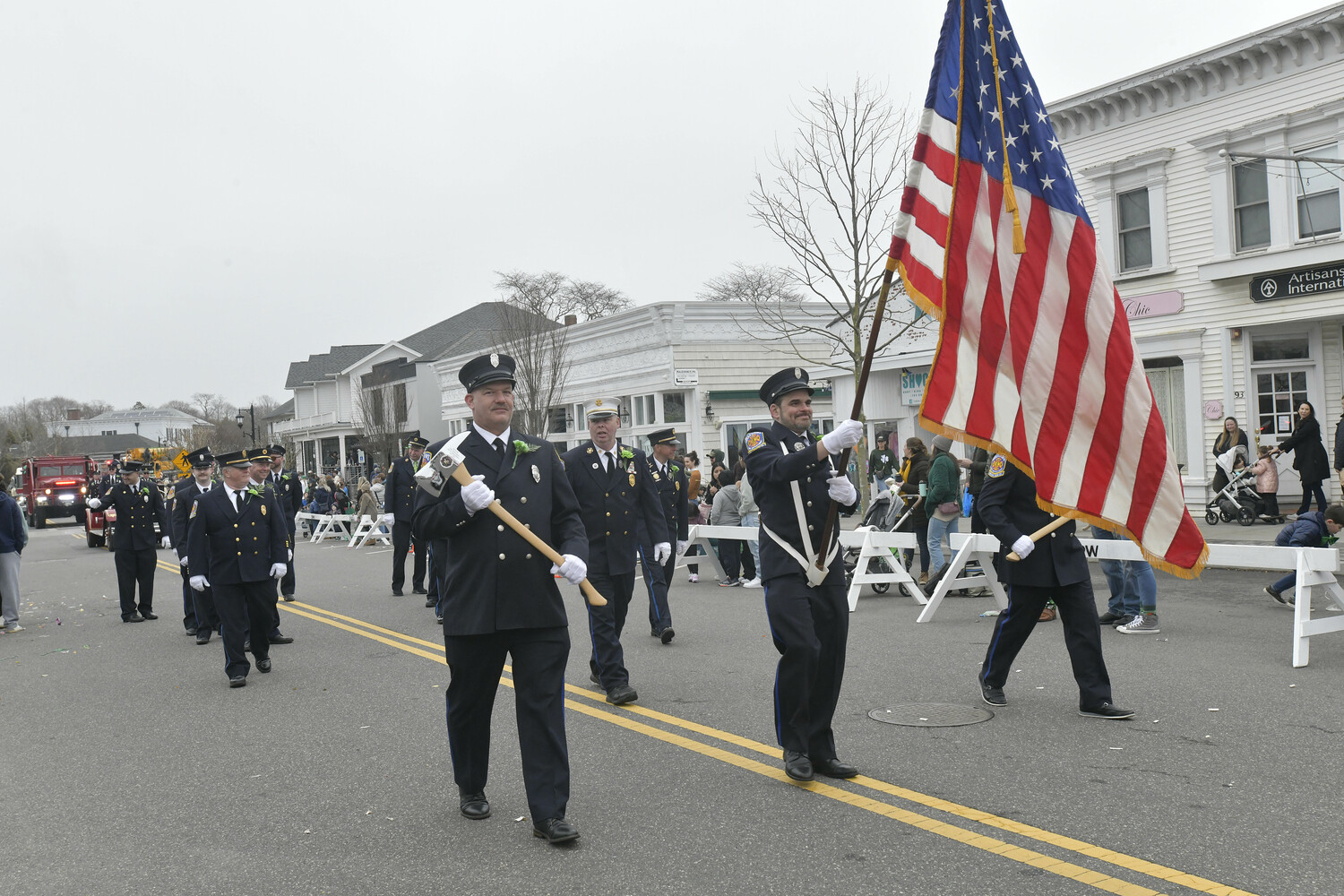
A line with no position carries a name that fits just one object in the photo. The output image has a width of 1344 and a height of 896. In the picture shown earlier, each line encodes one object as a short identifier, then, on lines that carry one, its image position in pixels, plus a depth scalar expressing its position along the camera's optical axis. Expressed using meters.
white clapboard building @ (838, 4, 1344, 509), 18.98
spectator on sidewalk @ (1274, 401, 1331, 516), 17.19
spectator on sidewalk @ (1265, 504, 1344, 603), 10.27
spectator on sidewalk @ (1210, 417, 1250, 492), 19.38
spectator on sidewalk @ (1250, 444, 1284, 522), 18.05
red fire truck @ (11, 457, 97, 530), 48.97
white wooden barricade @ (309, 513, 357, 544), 29.88
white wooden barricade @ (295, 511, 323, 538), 33.10
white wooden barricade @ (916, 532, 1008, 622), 10.88
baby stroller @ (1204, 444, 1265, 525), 18.44
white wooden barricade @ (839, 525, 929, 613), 12.41
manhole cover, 6.87
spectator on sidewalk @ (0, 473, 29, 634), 13.58
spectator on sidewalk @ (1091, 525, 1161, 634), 10.04
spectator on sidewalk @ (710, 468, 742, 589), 15.55
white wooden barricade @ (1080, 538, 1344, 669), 8.25
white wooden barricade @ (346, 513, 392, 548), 27.03
